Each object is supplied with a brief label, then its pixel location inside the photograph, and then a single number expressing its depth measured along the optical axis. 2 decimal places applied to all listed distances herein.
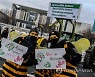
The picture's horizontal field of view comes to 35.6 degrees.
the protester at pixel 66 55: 2.95
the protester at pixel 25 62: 3.05
